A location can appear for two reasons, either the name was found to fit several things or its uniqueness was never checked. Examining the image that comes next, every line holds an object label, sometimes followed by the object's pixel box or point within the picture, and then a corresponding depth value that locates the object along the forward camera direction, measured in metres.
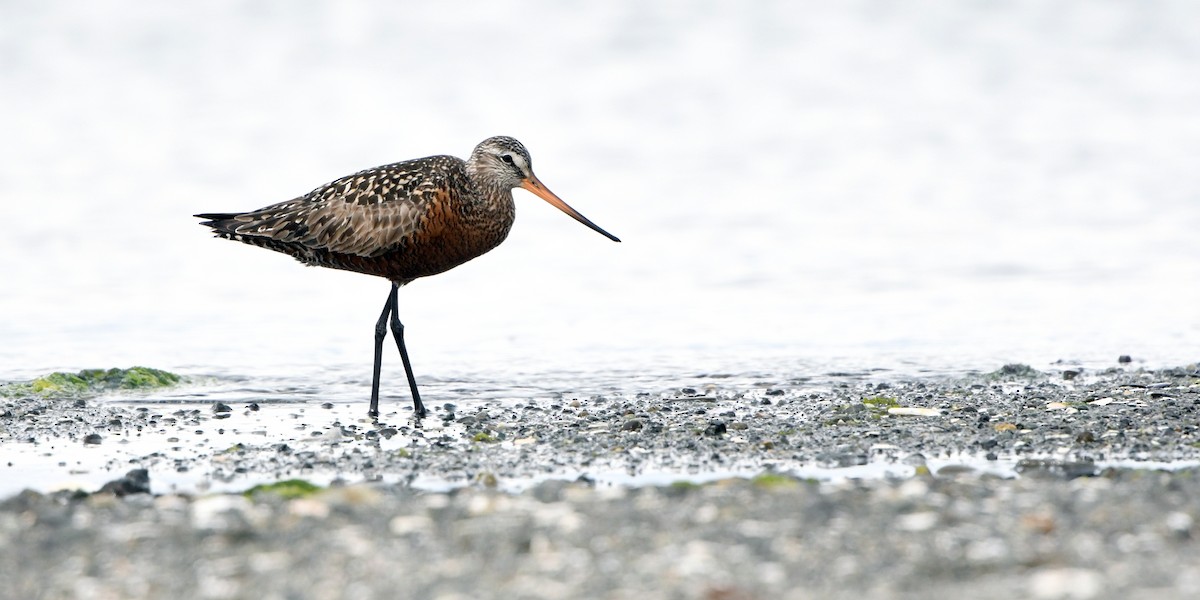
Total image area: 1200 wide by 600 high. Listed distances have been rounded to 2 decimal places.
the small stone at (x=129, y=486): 14.01
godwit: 19.47
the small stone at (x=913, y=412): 17.87
